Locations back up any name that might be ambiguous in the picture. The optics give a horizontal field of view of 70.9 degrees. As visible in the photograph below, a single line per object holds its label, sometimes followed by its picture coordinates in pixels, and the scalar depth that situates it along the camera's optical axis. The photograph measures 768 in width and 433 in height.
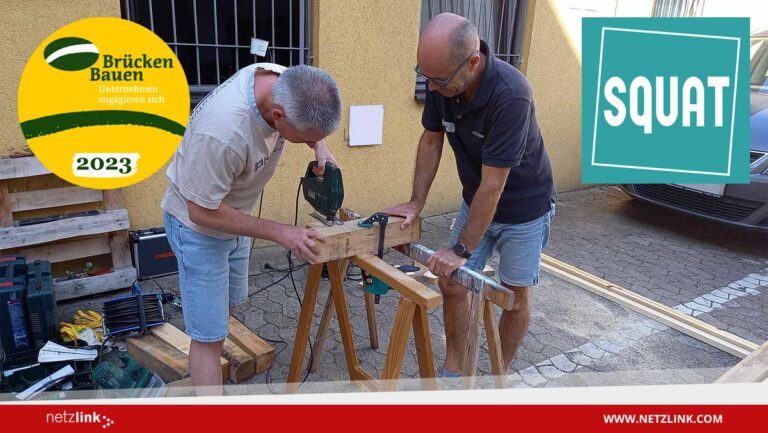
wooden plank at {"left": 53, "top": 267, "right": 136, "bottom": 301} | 3.71
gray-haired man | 1.99
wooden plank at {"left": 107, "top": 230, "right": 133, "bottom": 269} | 3.89
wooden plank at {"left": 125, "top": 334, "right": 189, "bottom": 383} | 3.00
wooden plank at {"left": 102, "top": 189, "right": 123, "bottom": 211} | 3.82
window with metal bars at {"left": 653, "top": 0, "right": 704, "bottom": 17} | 7.35
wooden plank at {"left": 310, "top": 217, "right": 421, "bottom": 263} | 2.40
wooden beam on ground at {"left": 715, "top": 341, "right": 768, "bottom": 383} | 3.02
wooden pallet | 3.49
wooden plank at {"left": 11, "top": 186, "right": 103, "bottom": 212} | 3.62
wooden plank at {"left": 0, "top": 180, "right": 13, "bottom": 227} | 3.46
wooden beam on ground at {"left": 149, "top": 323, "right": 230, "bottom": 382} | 3.07
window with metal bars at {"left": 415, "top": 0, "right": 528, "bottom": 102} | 5.63
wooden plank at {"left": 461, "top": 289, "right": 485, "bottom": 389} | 2.43
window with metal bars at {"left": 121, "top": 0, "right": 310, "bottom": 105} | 4.10
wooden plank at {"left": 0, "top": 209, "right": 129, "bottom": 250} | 3.48
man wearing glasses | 2.27
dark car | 5.25
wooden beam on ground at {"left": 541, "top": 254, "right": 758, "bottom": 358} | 3.73
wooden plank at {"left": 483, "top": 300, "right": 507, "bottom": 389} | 2.60
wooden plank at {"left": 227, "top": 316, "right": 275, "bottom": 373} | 3.16
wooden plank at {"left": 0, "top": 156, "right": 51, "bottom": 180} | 3.41
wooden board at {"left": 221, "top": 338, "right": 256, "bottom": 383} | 3.08
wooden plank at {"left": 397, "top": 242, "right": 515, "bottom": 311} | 2.28
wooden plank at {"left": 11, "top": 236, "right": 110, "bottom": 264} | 3.78
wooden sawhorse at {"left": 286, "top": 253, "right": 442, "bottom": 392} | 2.30
